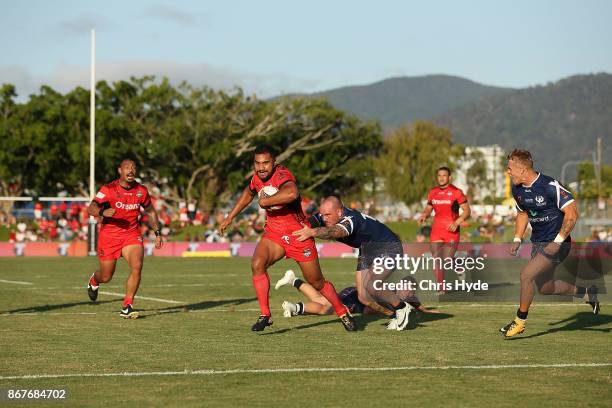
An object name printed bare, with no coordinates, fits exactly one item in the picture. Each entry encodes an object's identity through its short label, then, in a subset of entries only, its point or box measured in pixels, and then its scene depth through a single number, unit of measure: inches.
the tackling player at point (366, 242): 495.8
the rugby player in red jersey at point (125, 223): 606.5
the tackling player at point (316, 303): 576.7
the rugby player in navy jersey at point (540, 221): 479.8
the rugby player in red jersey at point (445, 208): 741.9
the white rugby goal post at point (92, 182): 1593.3
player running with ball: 488.1
